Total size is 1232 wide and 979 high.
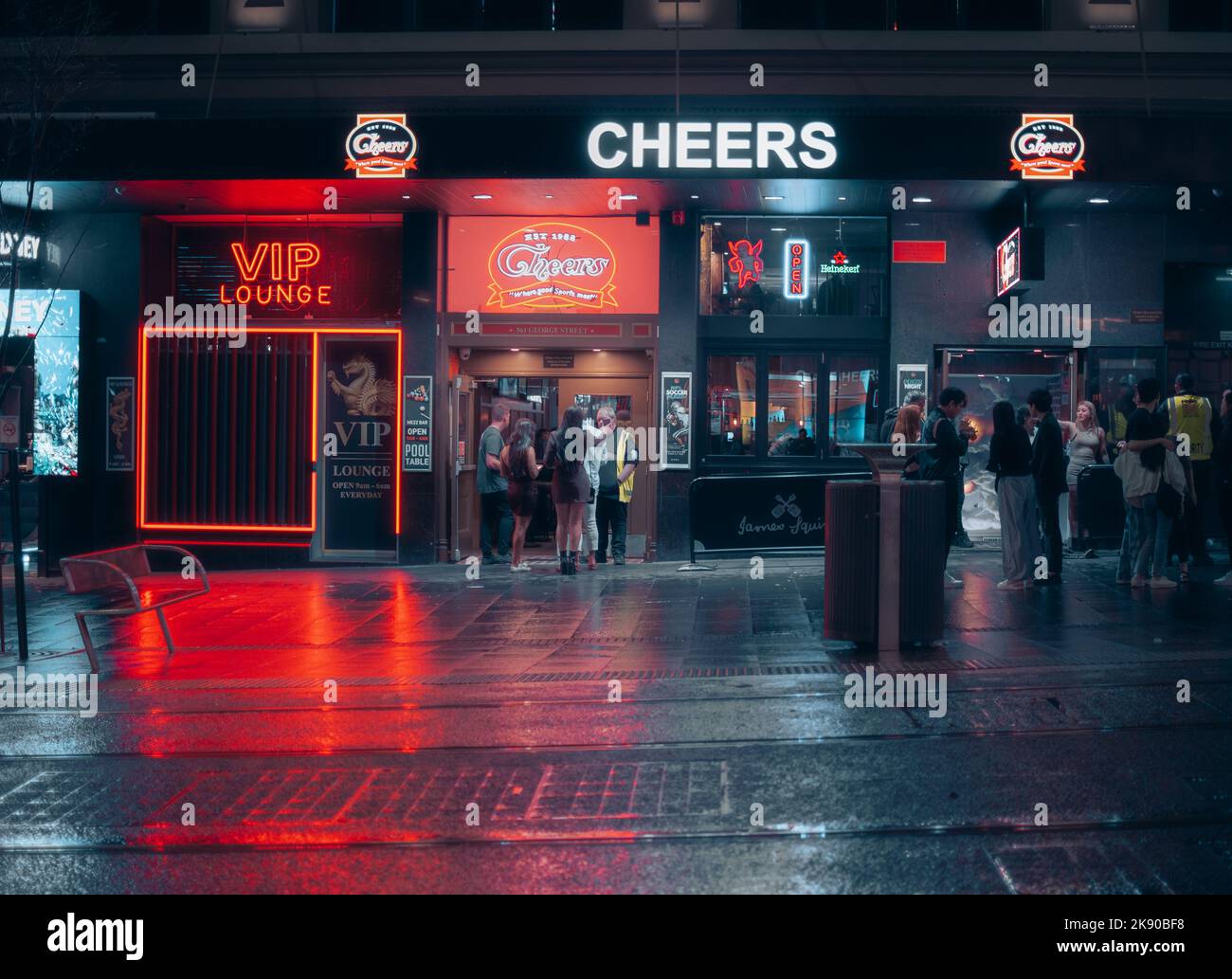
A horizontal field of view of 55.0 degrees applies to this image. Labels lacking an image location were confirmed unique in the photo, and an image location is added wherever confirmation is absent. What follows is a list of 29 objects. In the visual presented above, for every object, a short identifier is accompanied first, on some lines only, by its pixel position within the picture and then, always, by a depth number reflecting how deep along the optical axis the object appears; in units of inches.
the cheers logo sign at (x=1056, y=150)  548.4
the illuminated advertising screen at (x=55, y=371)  637.9
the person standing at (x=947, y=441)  454.3
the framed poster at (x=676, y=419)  629.9
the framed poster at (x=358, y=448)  648.4
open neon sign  634.2
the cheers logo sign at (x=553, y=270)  636.7
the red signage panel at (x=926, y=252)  629.0
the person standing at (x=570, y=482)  561.0
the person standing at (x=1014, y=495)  465.7
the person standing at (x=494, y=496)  610.9
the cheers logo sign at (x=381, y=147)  564.4
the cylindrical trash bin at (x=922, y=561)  340.5
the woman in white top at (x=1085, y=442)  568.4
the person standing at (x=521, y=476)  556.1
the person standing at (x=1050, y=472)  485.7
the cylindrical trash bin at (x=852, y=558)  342.6
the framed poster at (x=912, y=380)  629.0
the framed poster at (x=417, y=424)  633.6
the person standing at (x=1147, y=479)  447.8
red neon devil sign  636.7
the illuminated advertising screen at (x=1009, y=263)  556.7
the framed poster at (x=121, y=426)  650.2
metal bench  368.5
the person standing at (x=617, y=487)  580.4
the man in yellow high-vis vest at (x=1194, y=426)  524.4
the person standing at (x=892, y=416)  453.0
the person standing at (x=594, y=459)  572.1
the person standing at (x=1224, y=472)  474.0
